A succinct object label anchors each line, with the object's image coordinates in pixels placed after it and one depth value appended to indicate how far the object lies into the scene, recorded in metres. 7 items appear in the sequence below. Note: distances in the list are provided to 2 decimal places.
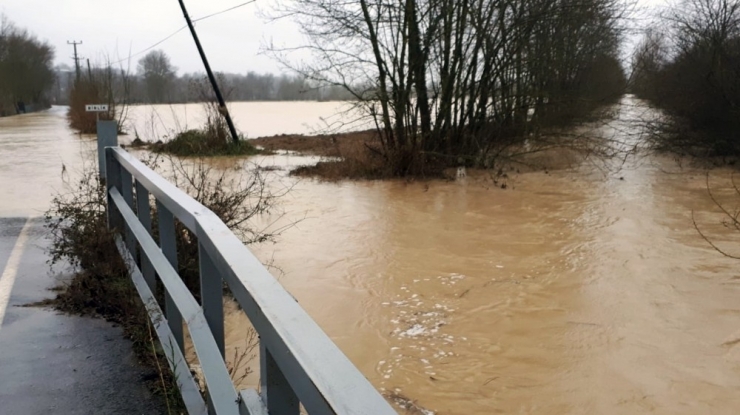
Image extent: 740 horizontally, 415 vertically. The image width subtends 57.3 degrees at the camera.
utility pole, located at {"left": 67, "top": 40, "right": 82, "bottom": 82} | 74.31
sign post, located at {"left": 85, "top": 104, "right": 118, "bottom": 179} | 5.77
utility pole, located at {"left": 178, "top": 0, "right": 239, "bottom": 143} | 22.67
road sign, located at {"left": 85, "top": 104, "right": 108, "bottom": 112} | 7.34
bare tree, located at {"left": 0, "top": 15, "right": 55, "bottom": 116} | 64.00
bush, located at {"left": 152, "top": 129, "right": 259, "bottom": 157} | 22.36
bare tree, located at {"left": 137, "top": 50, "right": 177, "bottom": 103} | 55.03
